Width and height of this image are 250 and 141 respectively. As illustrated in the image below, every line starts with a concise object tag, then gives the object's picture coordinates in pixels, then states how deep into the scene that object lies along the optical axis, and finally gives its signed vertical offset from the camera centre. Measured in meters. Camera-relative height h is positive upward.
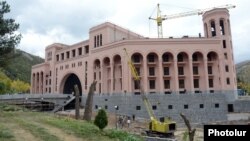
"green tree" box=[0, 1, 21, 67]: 30.14 +6.96
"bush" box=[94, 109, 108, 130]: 25.92 -2.17
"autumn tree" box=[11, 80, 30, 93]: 117.25 +5.33
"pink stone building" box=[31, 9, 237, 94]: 65.88 +8.45
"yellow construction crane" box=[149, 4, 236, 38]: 94.67 +26.24
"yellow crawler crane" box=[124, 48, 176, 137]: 37.72 -4.60
